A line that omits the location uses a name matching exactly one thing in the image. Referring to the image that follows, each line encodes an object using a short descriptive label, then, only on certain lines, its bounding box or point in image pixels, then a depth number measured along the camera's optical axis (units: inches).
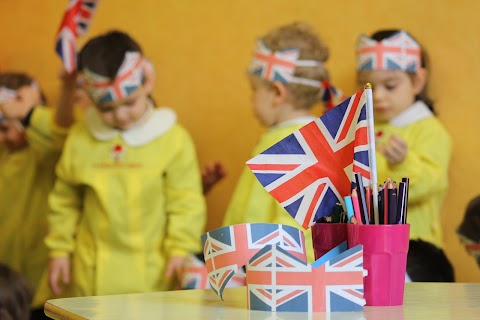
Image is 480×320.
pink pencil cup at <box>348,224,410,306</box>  100.7
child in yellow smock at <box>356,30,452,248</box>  170.6
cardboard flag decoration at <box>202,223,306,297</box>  103.0
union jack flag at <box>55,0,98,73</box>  206.9
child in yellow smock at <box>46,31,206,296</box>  192.4
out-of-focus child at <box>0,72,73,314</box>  238.7
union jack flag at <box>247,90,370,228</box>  103.0
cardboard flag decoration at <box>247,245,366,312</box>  98.1
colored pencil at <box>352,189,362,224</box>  101.5
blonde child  178.5
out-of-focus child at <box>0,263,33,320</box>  141.8
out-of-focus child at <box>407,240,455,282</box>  138.7
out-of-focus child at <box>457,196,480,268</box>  139.6
